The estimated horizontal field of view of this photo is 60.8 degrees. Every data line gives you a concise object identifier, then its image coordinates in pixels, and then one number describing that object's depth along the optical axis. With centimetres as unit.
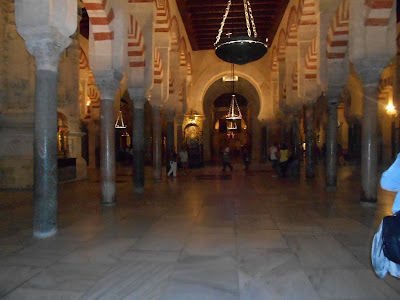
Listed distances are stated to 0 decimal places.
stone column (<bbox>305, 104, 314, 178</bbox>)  812
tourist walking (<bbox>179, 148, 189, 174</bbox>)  1023
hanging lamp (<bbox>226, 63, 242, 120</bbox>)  1237
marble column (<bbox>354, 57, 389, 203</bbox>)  460
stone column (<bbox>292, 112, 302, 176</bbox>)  906
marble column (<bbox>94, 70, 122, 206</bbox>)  482
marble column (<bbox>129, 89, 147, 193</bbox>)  616
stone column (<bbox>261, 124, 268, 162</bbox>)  1409
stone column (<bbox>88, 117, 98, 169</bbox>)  1222
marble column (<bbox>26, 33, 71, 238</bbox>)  328
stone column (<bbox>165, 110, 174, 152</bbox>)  1008
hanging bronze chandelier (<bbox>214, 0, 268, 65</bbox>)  397
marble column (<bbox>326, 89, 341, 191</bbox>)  614
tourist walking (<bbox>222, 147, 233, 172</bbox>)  1064
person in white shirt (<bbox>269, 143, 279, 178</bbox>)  892
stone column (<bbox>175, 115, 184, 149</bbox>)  1178
